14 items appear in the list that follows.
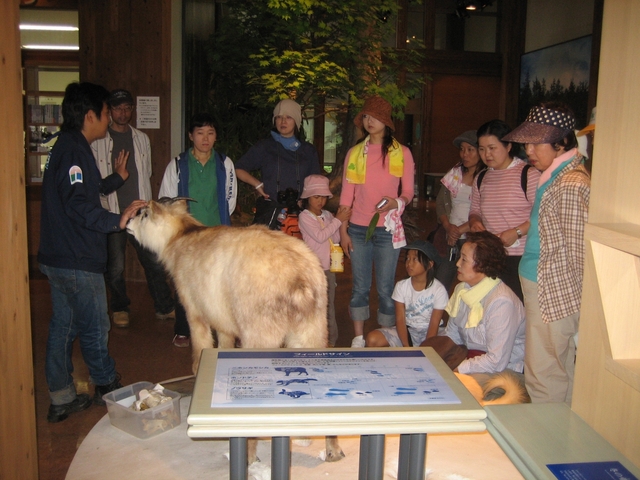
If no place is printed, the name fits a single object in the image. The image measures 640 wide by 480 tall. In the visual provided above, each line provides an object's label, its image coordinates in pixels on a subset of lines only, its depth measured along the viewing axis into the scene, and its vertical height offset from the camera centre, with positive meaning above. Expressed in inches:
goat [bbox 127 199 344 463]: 116.3 -28.5
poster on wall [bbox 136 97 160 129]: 282.5 +18.9
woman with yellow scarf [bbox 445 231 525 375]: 148.9 -40.0
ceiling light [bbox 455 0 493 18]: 585.3 +156.2
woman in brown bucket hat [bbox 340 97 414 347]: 185.0 -14.1
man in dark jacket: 140.9 -23.2
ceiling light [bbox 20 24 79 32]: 353.7 +73.6
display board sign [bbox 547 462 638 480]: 62.7 -33.8
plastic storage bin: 128.1 -59.0
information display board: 68.8 -28.7
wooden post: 87.5 -19.6
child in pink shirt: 183.3 -21.3
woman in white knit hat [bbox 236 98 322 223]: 195.9 -1.6
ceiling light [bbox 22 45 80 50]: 358.9 +62.5
